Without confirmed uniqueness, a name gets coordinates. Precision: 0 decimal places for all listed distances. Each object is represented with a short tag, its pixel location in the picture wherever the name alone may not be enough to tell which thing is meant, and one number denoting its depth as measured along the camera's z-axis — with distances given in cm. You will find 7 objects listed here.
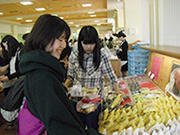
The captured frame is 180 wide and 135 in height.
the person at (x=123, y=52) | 331
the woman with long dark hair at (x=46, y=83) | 65
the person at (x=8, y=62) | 238
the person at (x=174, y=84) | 110
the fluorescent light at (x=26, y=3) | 584
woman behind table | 152
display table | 88
